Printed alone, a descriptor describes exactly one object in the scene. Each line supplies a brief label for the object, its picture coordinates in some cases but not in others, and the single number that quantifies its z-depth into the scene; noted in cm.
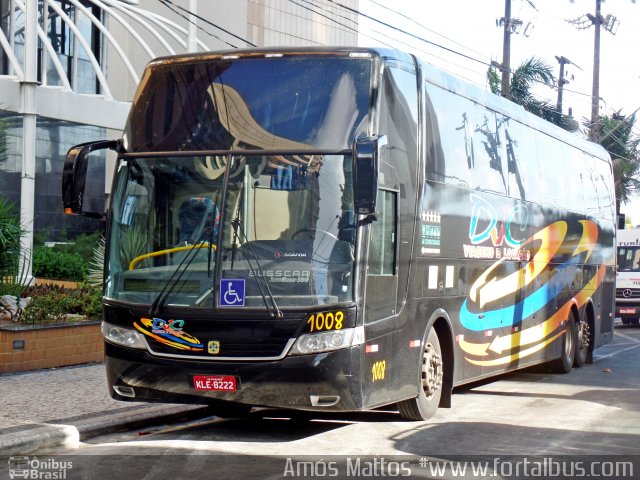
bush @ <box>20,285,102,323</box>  1448
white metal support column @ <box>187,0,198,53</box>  2305
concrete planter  1343
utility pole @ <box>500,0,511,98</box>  3064
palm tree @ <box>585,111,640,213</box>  4525
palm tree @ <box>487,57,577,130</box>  3762
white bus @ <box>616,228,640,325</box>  3192
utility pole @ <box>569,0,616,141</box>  3944
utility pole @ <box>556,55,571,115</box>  4828
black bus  924
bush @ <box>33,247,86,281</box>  2305
